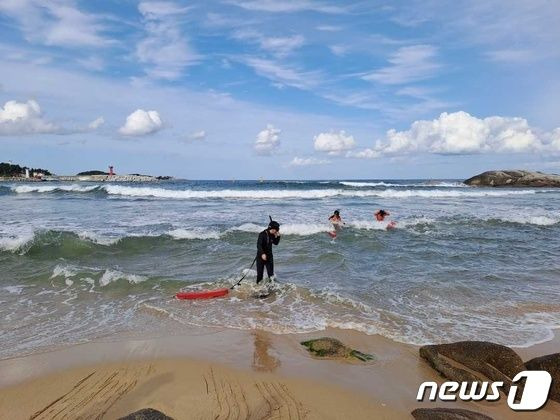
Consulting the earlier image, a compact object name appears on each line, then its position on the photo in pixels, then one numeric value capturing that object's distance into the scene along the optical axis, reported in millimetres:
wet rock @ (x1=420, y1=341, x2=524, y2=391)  5629
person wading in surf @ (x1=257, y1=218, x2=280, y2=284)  10239
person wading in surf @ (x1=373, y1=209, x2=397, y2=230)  21188
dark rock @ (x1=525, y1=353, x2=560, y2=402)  5281
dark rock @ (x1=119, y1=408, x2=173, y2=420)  3739
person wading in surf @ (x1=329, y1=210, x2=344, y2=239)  19519
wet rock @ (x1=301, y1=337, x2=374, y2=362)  6355
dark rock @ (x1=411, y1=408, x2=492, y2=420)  4402
